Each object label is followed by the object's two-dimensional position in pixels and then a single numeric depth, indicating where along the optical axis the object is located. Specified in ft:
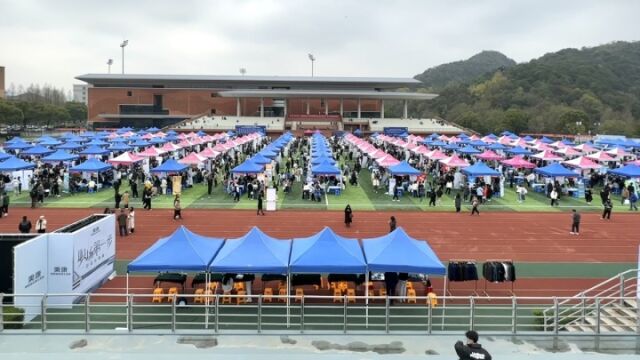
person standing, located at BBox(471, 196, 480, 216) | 86.31
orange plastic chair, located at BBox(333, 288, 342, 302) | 44.67
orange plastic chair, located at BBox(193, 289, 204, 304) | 43.54
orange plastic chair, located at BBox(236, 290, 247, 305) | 43.37
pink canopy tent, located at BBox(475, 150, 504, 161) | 133.31
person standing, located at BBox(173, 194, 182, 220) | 79.92
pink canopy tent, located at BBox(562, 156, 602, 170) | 116.67
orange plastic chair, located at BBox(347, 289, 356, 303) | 44.53
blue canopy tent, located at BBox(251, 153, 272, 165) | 118.52
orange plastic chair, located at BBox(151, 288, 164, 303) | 43.57
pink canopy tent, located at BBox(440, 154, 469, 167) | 117.19
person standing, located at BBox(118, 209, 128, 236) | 69.46
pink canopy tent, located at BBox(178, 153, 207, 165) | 116.98
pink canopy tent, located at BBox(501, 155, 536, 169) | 120.37
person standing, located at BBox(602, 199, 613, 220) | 84.28
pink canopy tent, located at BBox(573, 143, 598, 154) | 152.17
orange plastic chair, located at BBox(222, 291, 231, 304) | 43.96
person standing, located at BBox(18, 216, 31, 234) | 58.80
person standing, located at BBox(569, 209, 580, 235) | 73.10
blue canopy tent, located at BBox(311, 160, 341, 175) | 105.29
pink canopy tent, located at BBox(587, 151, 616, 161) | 132.46
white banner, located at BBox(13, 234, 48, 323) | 38.29
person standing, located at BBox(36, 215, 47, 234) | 61.21
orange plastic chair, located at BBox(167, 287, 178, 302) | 44.98
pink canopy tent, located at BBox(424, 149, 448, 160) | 128.38
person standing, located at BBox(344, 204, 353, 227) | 77.15
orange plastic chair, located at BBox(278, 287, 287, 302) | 44.50
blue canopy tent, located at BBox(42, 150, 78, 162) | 119.03
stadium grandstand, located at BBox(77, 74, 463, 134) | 340.59
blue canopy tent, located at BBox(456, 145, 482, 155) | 148.42
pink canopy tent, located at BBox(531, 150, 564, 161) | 135.23
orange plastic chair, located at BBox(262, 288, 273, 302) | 44.27
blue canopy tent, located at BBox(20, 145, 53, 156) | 138.17
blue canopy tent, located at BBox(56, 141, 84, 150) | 149.69
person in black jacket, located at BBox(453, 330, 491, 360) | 23.39
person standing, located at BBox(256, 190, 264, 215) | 85.15
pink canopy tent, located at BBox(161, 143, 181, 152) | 143.43
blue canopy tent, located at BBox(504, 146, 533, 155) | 149.89
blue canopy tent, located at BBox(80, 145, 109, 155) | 134.21
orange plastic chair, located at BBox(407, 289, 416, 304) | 44.73
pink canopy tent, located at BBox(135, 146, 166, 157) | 126.96
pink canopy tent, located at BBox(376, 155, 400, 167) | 115.85
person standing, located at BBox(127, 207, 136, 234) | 71.37
